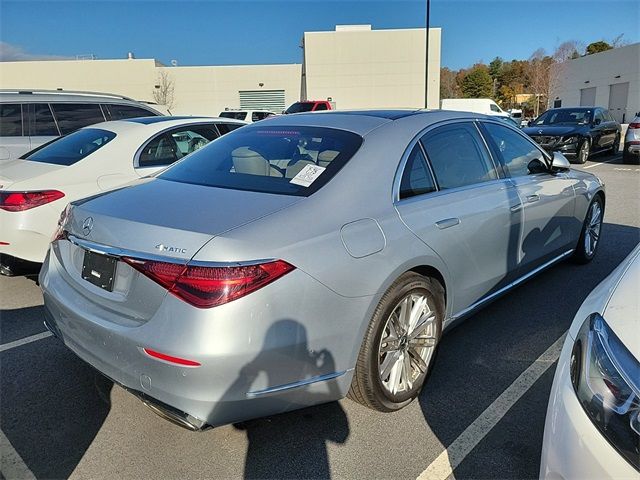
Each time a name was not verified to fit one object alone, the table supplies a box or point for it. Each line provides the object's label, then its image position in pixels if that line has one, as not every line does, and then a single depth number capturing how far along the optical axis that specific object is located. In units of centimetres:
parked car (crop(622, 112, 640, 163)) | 1318
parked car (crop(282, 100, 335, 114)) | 2361
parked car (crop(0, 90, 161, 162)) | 661
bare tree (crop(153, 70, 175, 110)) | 3831
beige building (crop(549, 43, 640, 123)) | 4031
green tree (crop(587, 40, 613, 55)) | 6738
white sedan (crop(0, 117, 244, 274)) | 406
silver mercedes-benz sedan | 195
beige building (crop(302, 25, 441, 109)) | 3684
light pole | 2788
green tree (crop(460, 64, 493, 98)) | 7881
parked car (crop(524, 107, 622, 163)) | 1332
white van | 3047
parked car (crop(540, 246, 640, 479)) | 136
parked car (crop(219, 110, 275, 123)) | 2214
